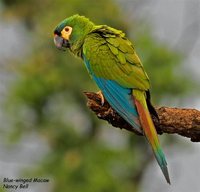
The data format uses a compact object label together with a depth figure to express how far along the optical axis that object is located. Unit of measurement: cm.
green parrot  1014
